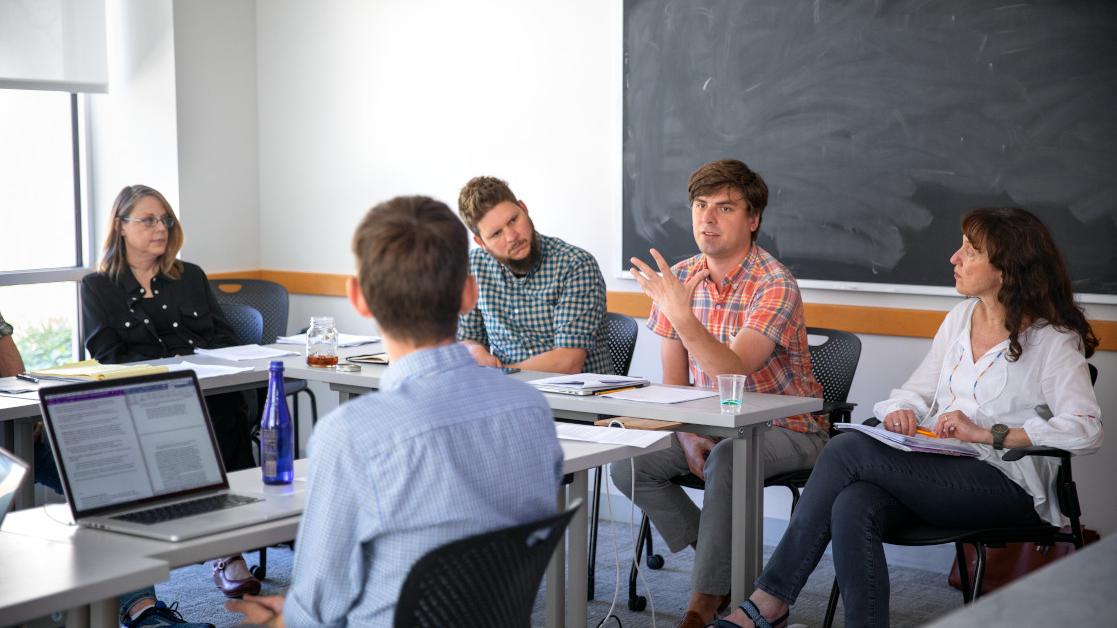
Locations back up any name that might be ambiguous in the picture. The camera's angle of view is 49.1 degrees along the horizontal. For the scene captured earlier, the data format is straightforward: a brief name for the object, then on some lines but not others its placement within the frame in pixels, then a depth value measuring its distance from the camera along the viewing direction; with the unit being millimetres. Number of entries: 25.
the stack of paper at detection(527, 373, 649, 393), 3405
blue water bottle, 2381
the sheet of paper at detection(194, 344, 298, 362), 4105
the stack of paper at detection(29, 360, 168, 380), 3520
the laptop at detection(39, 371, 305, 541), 2102
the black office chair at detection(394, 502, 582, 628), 1679
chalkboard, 3896
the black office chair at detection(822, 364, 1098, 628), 3023
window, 5203
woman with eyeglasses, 4344
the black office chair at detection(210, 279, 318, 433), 5059
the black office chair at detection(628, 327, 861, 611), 3908
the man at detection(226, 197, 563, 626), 1744
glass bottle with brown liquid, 3908
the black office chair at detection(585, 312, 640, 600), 4320
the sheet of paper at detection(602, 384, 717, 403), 3285
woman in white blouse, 3080
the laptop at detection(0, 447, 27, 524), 2006
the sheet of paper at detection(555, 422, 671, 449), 2777
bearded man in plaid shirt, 3904
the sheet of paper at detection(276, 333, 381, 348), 4465
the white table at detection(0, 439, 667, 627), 1746
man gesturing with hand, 3510
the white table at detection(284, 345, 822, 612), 3125
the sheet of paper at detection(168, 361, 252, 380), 3751
